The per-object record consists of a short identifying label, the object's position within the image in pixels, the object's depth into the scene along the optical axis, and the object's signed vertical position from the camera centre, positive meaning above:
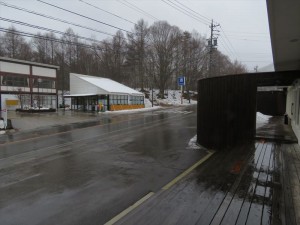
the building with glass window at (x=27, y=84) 31.50 +1.78
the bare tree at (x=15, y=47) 49.17 +10.73
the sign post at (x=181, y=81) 42.55 +3.00
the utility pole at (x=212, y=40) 36.30 +9.54
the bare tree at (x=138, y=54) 45.42 +8.76
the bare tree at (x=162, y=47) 48.03 +10.61
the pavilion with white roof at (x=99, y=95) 29.98 +0.19
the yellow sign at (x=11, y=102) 27.87 -0.81
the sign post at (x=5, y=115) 15.39 -1.33
